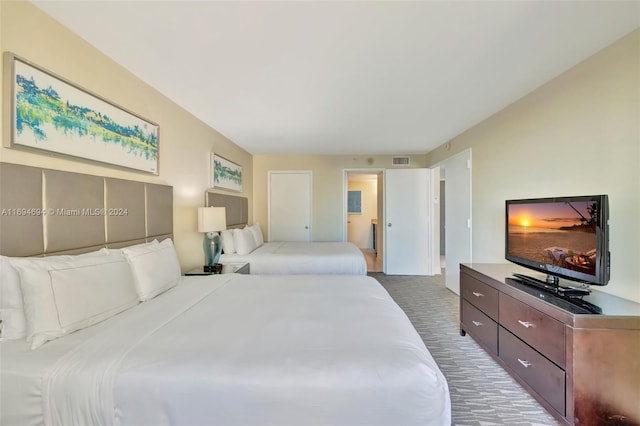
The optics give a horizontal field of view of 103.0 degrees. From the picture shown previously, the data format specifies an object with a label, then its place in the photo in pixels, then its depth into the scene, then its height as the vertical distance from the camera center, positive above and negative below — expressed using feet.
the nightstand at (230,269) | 8.76 -2.11
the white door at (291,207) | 17.22 +0.27
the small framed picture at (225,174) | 11.26 +1.84
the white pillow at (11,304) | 3.68 -1.34
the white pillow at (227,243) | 11.07 -1.38
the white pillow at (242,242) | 11.12 -1.36
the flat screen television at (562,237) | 4.86 -0.61
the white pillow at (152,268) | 5.49 -1.31
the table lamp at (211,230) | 9.19 -0.68
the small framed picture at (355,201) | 25.95 +0.95
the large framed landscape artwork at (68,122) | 4.29 +1.84
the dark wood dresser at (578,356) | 4.41 -2.72
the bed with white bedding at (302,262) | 10.37 -2.12
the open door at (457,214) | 11.35 -0.18
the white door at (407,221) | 16.10 -0.66
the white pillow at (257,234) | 13.30 -1.25
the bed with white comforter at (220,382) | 3.10 -2.11
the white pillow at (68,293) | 3.67 -1.31
